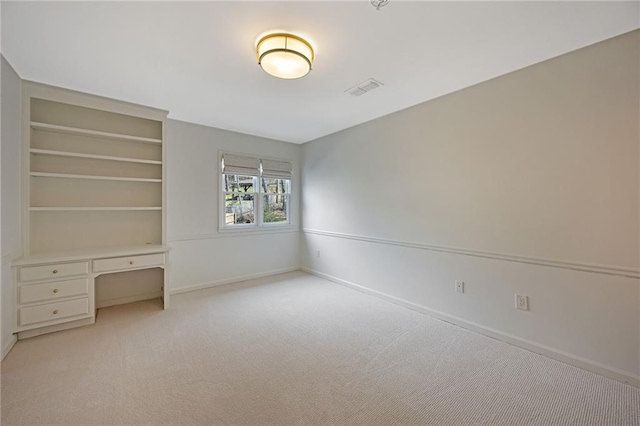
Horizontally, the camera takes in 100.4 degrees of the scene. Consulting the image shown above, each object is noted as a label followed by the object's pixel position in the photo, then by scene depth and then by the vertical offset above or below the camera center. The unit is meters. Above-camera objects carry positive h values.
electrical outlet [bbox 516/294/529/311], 2.37 -0.79
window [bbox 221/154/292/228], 4.30 +0.41
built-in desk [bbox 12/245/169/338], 2.45 -0.67
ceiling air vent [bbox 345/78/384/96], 2.60 +1.30
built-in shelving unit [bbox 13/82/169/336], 2.60 +0.18
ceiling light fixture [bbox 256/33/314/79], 1.90 +1.17
